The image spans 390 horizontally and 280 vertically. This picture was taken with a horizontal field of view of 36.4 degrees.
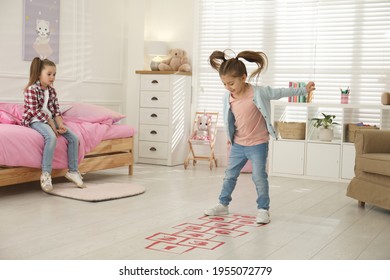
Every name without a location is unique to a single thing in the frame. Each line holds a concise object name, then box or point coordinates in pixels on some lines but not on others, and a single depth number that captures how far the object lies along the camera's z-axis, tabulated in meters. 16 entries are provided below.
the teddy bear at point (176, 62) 6.43
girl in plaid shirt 4.36
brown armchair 3.94
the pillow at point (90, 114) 5.17
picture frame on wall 5.33
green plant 5.65
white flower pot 5.60
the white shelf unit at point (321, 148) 5.48
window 5.73
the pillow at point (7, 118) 4.65
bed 4.16
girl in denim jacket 3.48
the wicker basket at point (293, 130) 5.73
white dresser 6.29
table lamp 6.52
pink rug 4.21
